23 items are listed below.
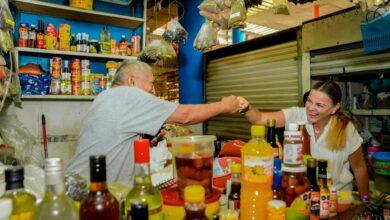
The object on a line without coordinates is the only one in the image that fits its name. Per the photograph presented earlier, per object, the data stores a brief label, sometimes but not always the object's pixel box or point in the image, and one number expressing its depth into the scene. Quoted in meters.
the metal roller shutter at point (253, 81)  3.66
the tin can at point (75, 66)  3.40
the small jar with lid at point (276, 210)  0.92
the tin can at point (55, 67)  3.31
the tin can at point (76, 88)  3.41
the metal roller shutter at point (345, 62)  2.65
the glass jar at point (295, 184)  1.11
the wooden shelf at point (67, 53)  3.10
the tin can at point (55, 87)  3.29
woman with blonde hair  2.23
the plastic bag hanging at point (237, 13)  2.62
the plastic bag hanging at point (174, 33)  3.48
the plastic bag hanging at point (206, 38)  3.28
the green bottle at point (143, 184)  0.85
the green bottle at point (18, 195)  0.72
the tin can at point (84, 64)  3.46
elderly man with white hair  1.84
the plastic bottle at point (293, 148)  1.10
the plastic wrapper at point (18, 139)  2.62
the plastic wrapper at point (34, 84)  3.17
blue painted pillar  4.67
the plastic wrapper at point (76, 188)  0.97
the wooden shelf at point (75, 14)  3.16
